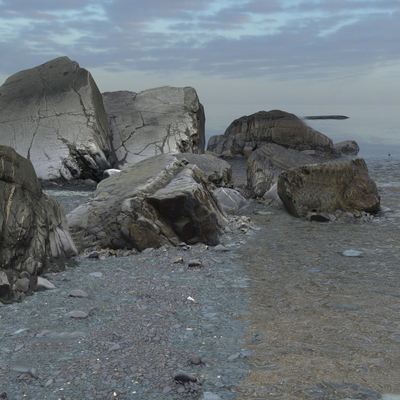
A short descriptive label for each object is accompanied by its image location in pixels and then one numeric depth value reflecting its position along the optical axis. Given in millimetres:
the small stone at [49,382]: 2660
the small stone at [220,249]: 5688
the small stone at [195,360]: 2865
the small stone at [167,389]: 2596
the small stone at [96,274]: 4641
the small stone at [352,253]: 5527
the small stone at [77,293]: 4020
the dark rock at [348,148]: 20391
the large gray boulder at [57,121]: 10656
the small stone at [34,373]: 2709
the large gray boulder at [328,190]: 7734
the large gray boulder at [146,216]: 5598
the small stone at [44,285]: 4227
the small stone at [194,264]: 4938
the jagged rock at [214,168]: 9453
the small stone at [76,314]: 3579
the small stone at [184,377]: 2641
